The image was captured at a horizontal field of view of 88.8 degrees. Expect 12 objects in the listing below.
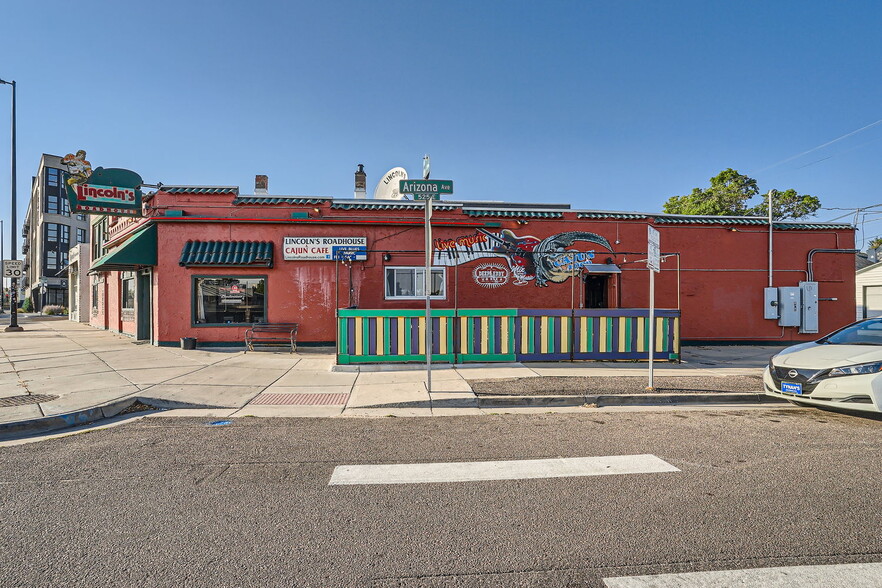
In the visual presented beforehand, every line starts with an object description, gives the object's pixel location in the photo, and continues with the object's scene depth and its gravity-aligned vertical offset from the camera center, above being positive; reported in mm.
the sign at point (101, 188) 12453 +2960
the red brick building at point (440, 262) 12984 +1007
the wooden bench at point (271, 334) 12648 -1130
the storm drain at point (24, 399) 6562 -1591
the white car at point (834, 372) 5559 -977
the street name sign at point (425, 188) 7488 +1796
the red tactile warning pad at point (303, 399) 7020 -1669
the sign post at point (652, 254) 7766 +745
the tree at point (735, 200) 30188 +6660
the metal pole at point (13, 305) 19484 -534
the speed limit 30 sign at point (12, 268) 19828 +1115
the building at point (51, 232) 54250 +7683
